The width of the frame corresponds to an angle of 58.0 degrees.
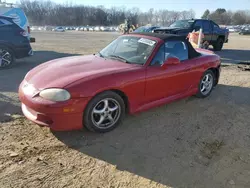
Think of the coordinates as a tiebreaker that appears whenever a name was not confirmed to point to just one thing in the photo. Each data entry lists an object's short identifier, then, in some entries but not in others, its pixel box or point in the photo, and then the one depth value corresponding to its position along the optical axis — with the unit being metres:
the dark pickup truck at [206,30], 12.02
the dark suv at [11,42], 7.62
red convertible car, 3.04
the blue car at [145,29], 13.75
